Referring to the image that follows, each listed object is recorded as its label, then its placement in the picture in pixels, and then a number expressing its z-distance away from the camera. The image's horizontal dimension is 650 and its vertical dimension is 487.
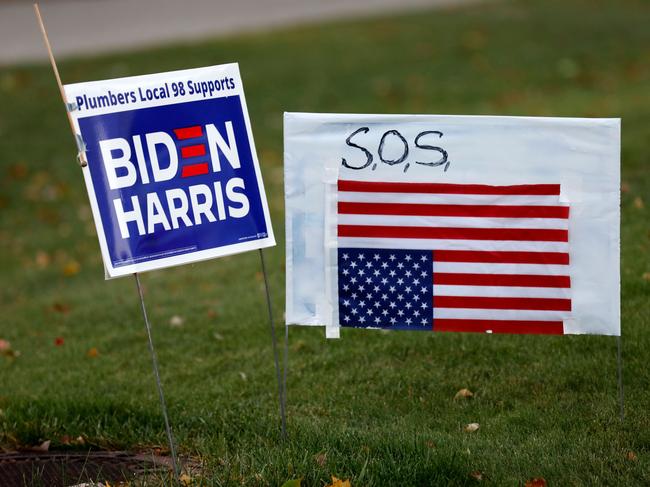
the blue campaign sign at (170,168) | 8.58
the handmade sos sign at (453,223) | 9.12
